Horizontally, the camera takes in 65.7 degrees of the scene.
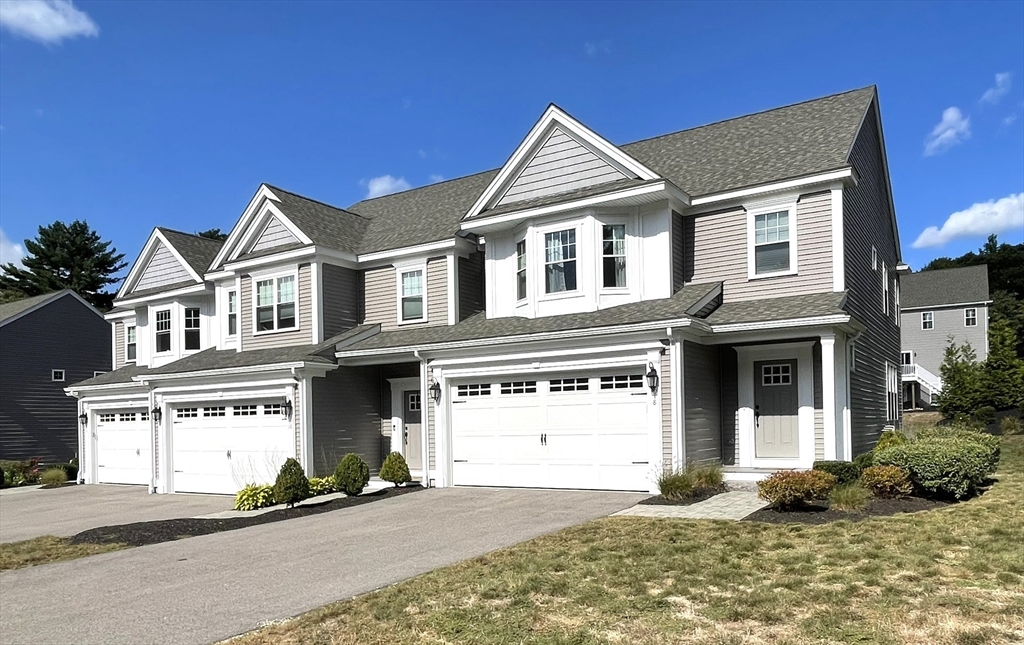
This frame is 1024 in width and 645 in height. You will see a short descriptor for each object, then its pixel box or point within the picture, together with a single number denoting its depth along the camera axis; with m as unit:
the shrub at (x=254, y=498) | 16.88
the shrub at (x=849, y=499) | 11.93
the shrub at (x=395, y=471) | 18.38
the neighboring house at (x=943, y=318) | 48.94
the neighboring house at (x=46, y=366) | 32.16
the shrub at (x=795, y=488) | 11.96
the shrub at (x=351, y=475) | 17.47
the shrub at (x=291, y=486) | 16.69
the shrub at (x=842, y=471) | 13.48
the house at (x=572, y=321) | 15.81
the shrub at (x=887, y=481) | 12.63
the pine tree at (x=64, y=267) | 59.53
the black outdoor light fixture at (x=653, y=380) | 15.08
